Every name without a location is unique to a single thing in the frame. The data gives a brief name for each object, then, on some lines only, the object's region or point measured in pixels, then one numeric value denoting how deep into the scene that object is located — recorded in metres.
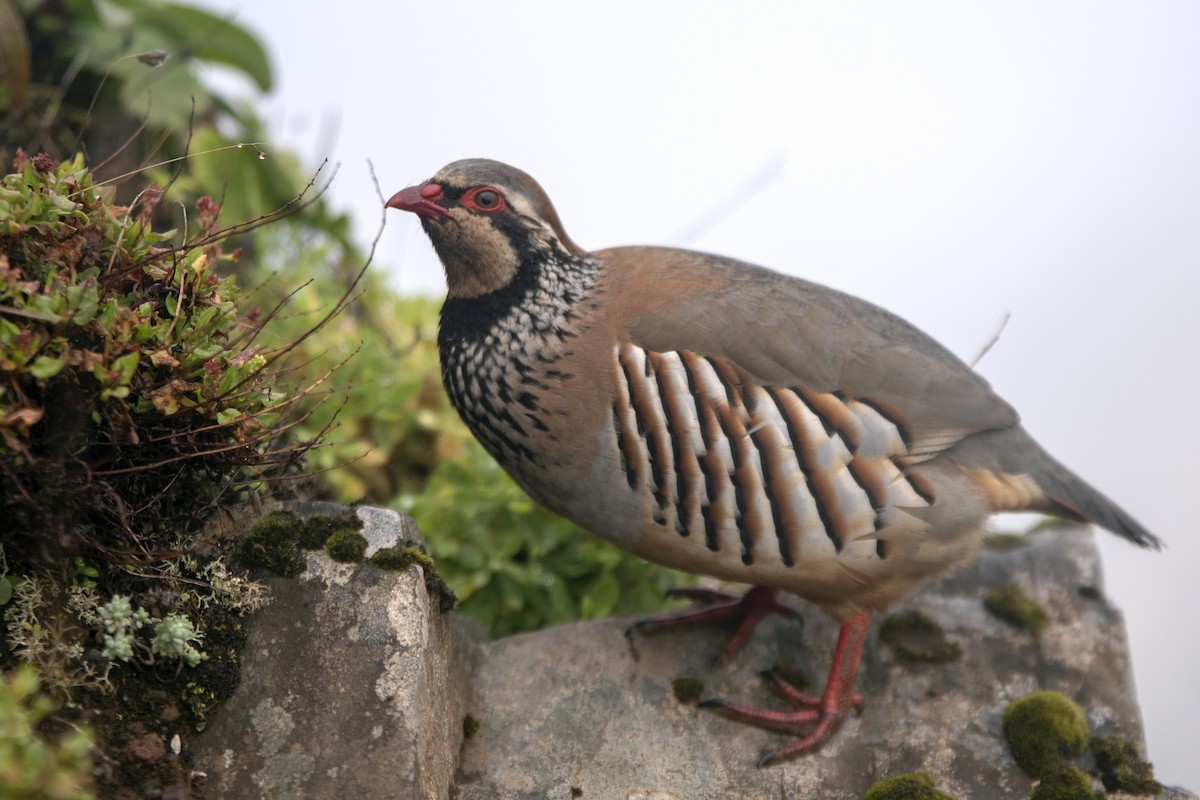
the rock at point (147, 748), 5.02
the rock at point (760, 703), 6.47
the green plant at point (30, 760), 3.51
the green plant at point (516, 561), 8.53
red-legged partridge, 6.66
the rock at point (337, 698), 5.19
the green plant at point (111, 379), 4.60
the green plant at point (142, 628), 4.96
